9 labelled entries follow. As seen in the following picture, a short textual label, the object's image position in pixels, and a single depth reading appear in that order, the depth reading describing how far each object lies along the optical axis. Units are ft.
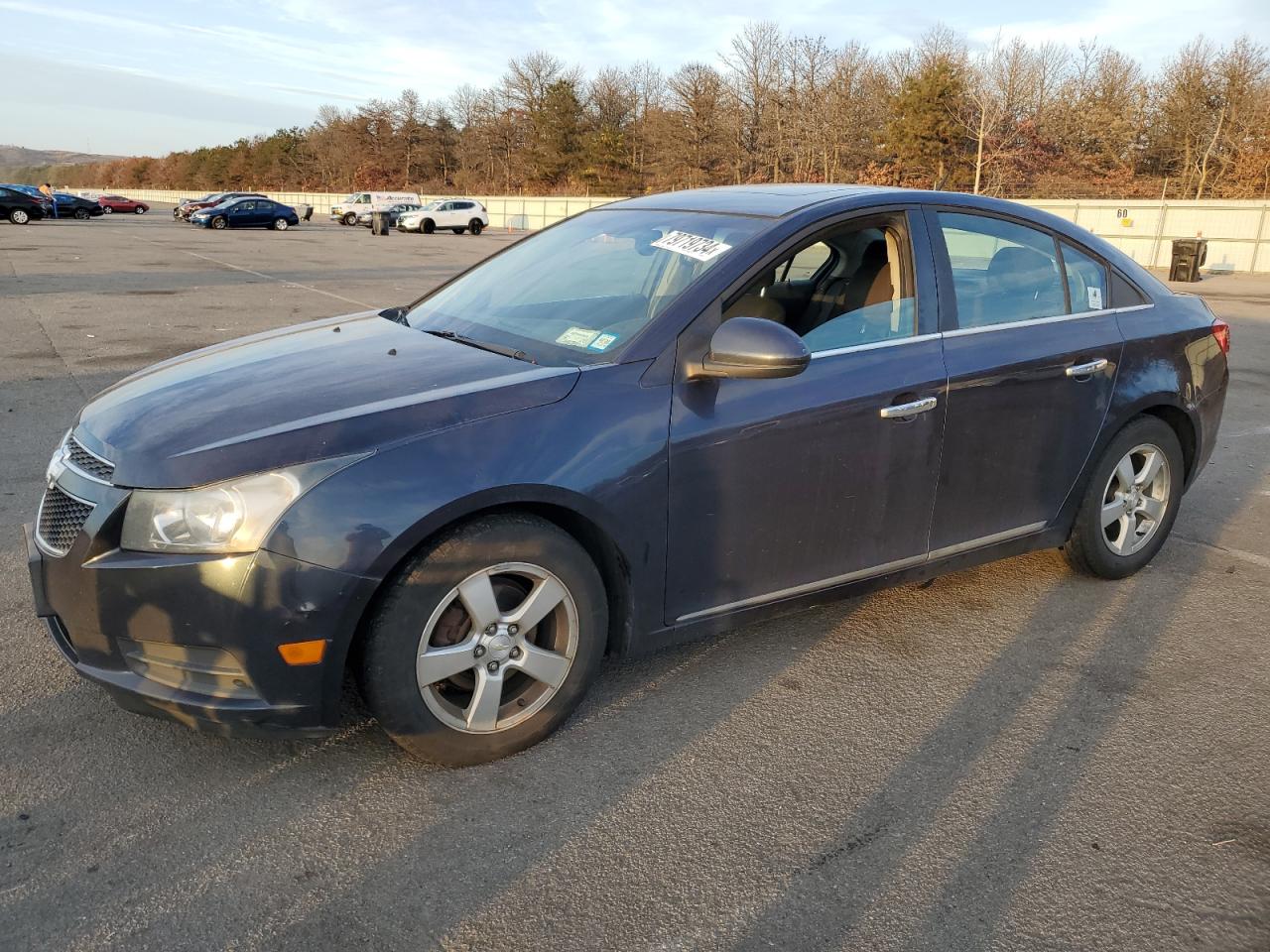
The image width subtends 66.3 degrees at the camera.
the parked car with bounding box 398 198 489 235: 149.38
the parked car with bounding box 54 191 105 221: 164.25
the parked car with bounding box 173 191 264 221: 160.76
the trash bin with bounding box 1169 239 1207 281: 84.58
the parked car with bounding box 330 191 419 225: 174.40
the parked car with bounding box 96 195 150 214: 185.98
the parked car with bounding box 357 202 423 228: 166.24
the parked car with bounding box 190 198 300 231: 144.77
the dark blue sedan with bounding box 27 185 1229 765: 8.13
